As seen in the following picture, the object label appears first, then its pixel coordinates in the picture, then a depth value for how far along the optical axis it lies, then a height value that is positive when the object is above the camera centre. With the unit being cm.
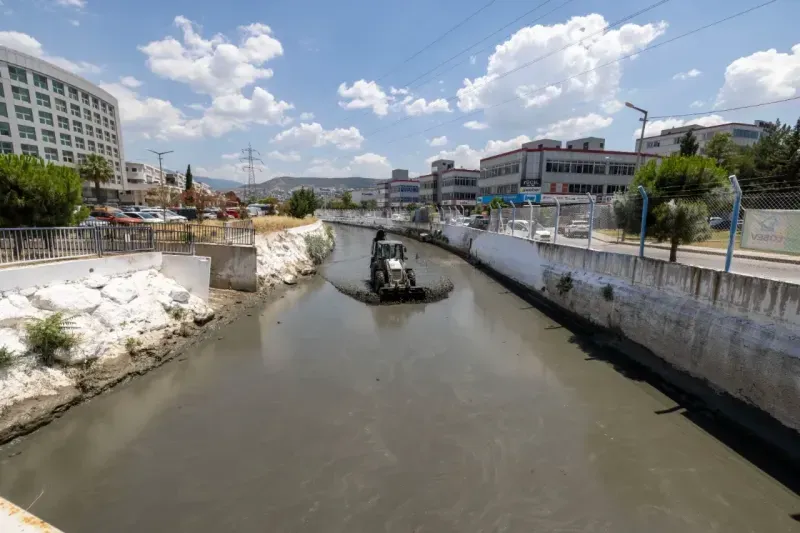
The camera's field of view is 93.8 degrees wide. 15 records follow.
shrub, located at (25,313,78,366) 736 -262
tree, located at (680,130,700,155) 3619 +682
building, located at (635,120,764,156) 6000 +1332
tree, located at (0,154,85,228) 1019 +36
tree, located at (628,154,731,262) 955 +57
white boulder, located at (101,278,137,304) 955 -217
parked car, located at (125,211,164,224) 2688 -76
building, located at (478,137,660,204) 4994 +550
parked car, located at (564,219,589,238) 1497 -63
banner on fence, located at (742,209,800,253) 712 -28
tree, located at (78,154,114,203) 5066 +492
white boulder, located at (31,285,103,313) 810 -209
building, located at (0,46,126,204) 4659 +1271
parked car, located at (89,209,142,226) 2311 -72
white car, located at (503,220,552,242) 1784 -99
